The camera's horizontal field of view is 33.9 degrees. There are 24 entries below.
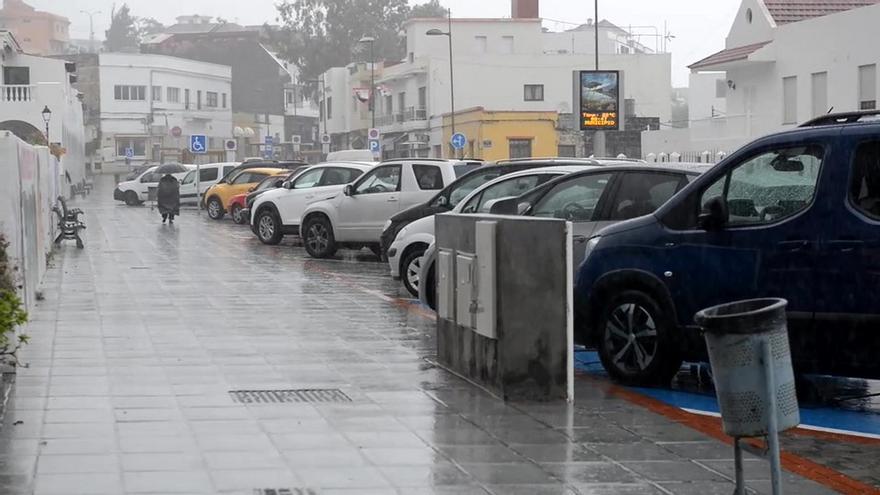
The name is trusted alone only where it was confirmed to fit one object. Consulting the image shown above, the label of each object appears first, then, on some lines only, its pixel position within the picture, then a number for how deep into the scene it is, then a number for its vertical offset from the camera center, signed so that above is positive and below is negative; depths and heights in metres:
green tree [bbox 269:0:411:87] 100.25 +8.67
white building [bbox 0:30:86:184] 58.34 +2.64
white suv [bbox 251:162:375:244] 30.05 -0.82
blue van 9.60 -0.75
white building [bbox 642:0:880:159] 37.00 +2.29
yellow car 42.91 -0.94
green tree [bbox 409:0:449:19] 109.93 +11.19
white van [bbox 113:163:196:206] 57.28 -1.09
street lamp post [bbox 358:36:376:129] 75.51 +3.58
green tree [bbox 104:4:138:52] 175.88 +15.68
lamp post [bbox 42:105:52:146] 55.34 +1.76
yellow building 63.81 +0.95
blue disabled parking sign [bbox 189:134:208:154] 54.22 +0.52
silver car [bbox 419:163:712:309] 13.43 -0.39
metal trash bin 6.47 -0.99
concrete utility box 10.03 -1.04
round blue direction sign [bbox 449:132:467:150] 52.65 +0.51
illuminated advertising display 34.22 +1.31
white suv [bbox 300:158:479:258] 25.14 -0.82
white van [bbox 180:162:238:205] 51.00 -0.76
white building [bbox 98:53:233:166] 97.44 +3.71
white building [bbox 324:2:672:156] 72.06 +3.90
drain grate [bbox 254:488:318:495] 7.28 -1.69
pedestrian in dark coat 39.47 -1.03
